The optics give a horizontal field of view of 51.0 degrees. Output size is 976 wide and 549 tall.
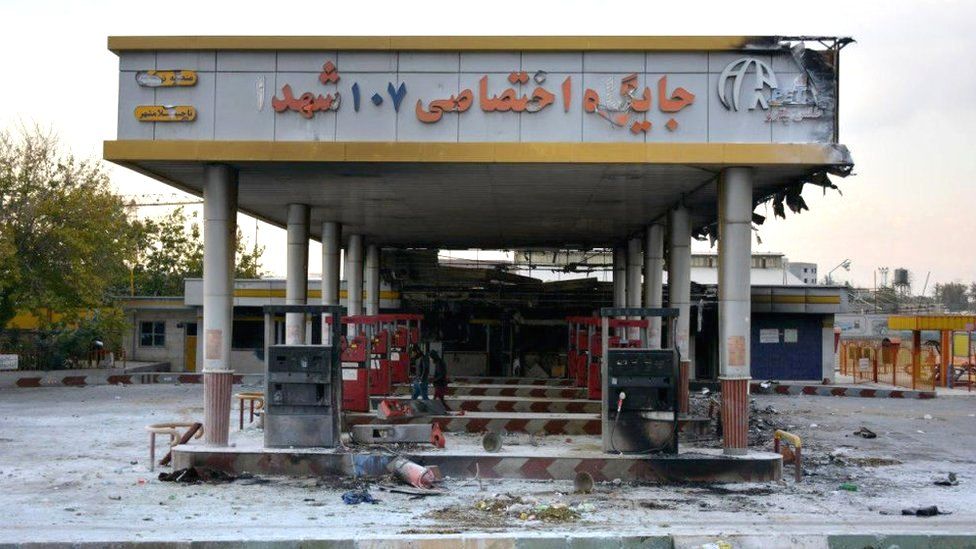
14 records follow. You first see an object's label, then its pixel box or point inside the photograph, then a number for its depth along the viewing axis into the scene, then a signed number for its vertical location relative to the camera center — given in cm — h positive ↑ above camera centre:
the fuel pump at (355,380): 2012 -126
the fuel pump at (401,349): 2616 -84
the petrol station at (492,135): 1522 +278
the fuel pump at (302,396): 1550 -123
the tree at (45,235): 3266 +251
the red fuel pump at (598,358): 2227 -94
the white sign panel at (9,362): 3788 -183
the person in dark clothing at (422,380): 2152 -134
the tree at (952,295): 12419 +338
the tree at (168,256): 6069 +357
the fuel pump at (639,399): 1519 -120
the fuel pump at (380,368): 2367 -120
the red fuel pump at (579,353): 2617 -97
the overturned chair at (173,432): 1535 -184
